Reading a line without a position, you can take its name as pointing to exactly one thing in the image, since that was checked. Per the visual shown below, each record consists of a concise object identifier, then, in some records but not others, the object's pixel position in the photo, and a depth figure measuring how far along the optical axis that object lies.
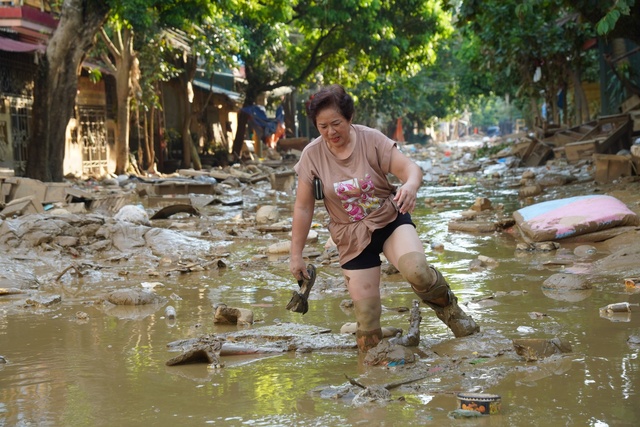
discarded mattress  13.35
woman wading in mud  6.96
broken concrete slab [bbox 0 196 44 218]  16.76
